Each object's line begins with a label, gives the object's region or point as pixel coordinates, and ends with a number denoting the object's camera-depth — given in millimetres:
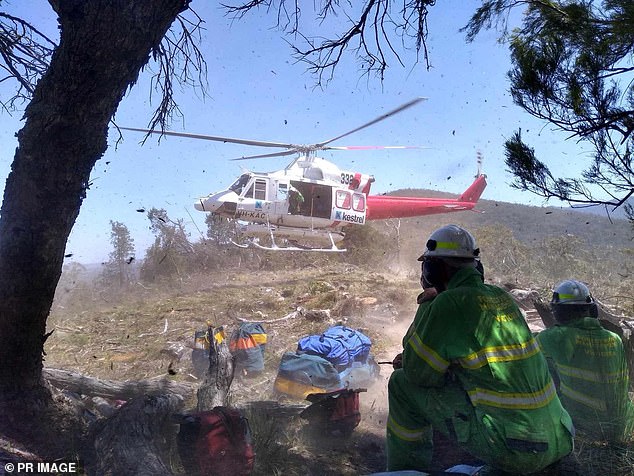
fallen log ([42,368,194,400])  4008
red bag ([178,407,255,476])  2816
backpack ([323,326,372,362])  5441
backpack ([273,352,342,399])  4844
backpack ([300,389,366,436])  3797
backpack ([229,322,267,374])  5695
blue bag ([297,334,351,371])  5254
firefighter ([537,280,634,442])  3137
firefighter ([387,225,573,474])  2018
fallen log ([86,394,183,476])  2674
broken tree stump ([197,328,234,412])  3797
